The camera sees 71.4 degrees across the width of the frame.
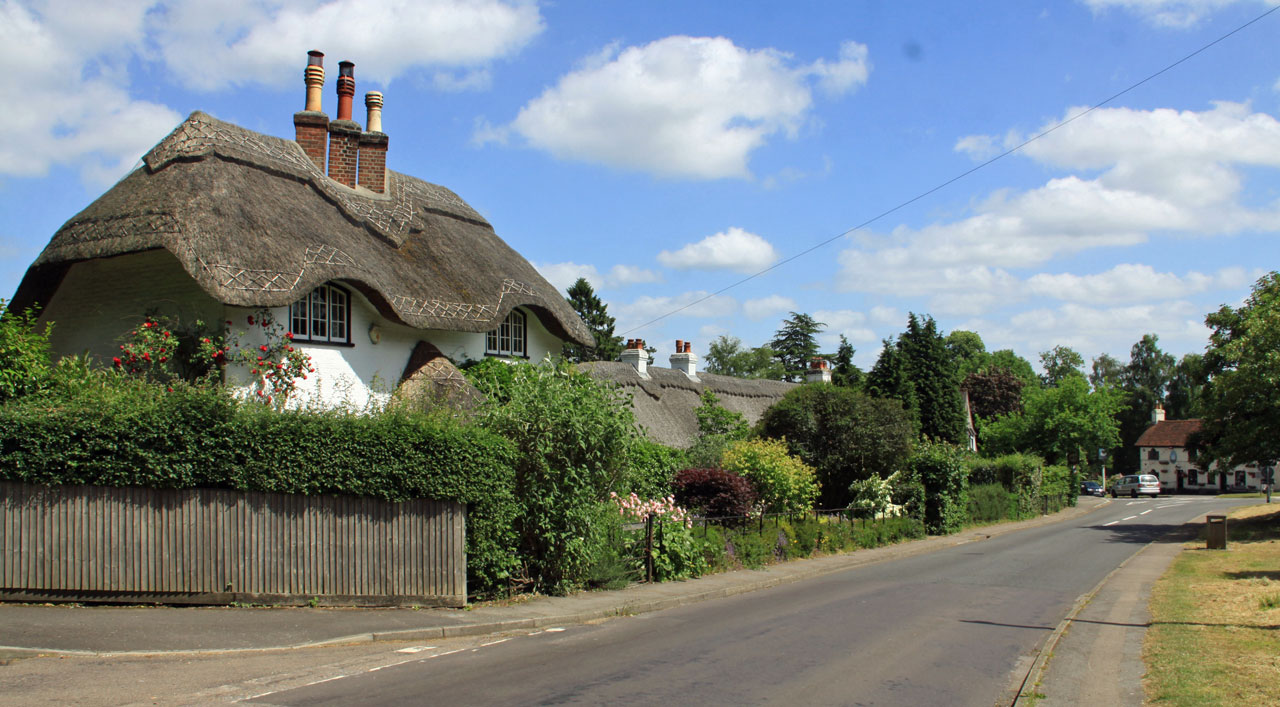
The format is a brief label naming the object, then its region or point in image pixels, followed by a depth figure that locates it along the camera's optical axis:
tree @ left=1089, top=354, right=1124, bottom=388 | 99.75
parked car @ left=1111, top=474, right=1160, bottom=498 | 61.22
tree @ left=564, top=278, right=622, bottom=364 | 62.28
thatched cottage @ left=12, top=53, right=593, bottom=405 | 15.59
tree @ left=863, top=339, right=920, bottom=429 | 44.16
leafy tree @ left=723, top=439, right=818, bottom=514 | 20.91
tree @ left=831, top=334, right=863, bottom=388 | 45.55
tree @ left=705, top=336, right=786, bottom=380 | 82.56
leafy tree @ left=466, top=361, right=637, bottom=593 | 13.31
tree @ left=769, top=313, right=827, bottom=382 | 80.56
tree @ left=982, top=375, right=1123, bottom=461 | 51.38
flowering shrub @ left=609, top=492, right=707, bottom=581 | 15.55
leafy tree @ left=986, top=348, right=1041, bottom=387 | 106.18
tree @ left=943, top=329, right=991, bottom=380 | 103.06
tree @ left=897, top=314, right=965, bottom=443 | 47.38
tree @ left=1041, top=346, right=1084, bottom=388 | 109.25
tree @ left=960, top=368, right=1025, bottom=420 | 76.19
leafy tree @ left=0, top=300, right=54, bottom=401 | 13.92
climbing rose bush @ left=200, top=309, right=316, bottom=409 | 15.43
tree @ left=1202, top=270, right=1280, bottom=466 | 25.73
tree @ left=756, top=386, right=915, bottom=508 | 26.39
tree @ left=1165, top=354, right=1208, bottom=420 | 88.19
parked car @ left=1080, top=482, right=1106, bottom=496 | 62.44
